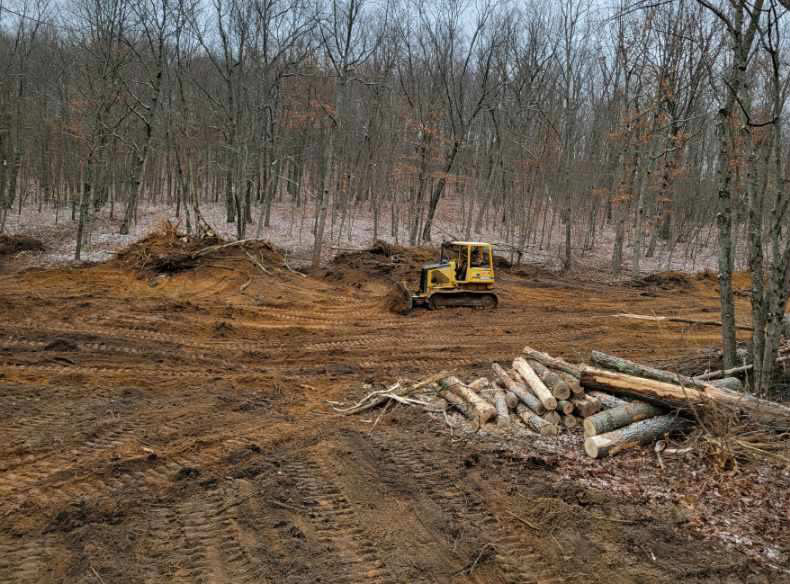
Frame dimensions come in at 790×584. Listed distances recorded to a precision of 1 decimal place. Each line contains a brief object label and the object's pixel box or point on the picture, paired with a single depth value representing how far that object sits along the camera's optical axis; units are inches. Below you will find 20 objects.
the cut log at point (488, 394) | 298.4
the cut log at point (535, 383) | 278.2
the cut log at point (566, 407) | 276.5
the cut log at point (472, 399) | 277.9
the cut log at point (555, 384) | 282.2
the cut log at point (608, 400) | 272.1
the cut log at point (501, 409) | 276.8
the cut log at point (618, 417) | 250.2
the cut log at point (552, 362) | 298.5
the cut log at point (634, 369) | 260.8
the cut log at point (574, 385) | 281.7
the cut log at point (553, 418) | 276.1
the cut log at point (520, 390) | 282.0
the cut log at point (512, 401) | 292.5
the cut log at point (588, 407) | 271.3
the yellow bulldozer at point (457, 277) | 615.8
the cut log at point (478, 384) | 313.4
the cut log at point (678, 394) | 238.5
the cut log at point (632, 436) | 238.7
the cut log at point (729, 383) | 287.4
